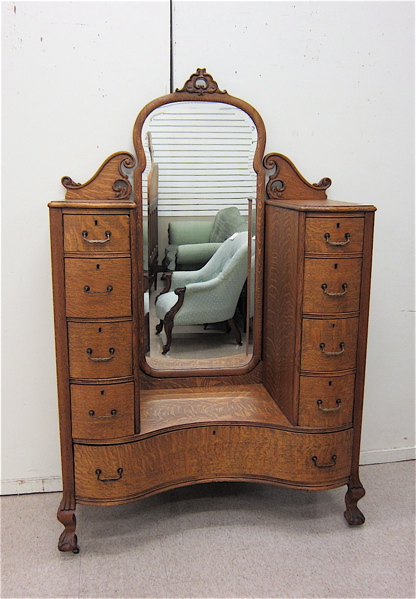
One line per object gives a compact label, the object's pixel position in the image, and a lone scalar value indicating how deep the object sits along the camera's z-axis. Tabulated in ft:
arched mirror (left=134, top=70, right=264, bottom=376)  7.55
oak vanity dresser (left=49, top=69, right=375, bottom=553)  6.59
